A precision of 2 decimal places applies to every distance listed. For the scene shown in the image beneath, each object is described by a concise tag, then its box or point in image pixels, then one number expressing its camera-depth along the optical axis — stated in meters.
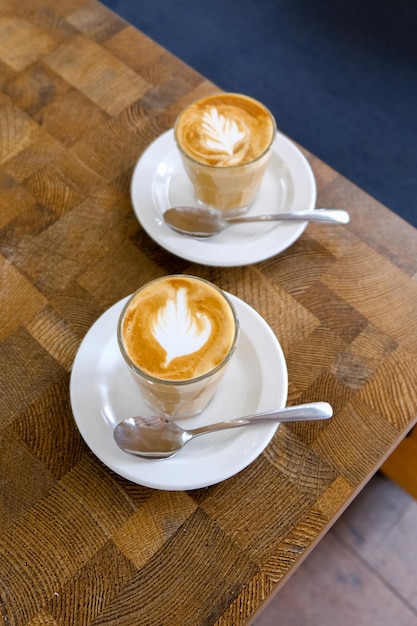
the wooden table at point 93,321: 0.67
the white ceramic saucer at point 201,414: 0.69
